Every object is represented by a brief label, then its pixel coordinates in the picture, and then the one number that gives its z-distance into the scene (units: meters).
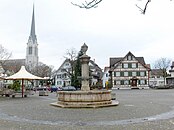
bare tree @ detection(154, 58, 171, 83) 63.62
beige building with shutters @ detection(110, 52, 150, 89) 48.99
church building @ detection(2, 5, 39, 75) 89.88
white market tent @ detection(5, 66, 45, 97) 21.80
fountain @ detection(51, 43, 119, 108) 11.18
